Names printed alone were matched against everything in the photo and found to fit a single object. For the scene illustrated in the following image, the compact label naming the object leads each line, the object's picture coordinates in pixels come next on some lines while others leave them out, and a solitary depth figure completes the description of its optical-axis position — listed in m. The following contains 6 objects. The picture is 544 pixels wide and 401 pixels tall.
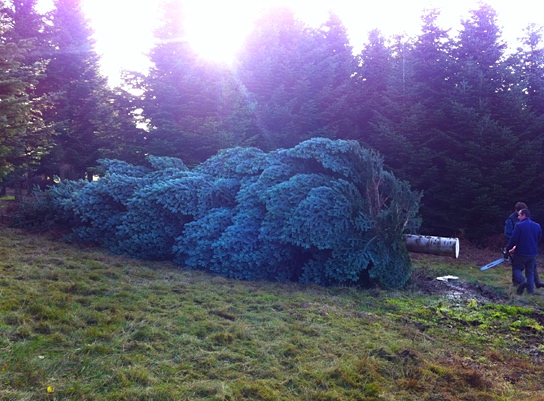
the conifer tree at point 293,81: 13.34
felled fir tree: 6.57
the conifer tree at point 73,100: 14.75
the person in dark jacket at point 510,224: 8.41
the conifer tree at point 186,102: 12.51
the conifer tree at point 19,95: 9.34
